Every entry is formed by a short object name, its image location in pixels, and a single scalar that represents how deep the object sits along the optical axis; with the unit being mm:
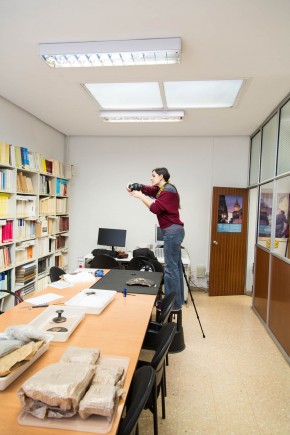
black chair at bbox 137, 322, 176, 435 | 1431
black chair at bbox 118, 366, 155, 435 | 976
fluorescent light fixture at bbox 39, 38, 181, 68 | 2242
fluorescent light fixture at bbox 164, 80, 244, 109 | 3219
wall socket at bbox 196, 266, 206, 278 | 5355
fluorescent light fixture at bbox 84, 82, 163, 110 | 3383
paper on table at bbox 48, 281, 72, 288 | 2620
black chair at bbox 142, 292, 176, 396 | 2135
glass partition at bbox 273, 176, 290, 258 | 3223
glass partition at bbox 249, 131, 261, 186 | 4555
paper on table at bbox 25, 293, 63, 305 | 2180
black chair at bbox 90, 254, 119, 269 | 4000
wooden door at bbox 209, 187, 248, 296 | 5133
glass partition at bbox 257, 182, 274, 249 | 3779
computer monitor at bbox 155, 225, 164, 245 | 5055
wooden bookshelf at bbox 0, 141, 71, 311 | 3463
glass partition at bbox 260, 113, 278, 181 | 3670
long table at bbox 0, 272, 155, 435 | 986
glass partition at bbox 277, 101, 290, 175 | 3202
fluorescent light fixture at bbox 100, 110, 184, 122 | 3959
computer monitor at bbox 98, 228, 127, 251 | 5141
